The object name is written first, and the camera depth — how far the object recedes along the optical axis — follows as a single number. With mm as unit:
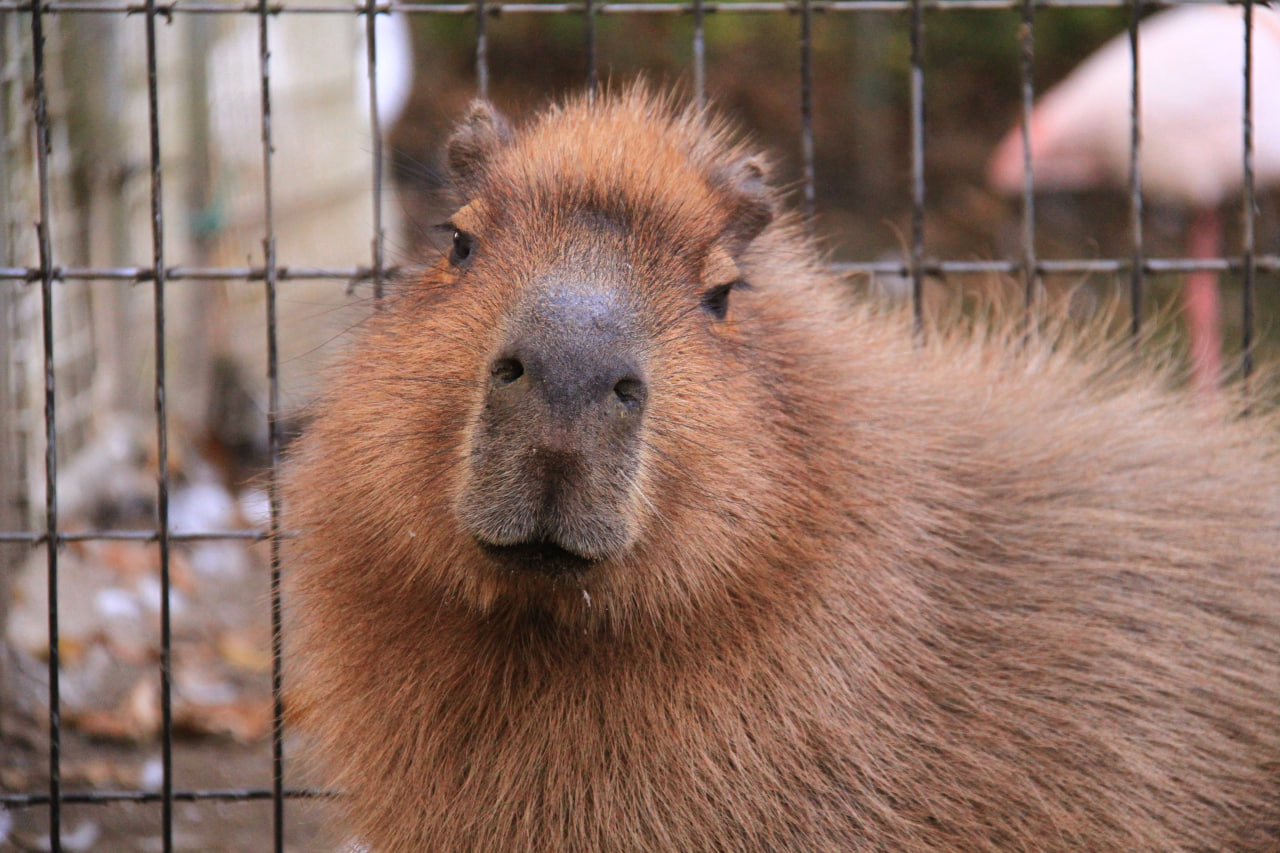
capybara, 5250
